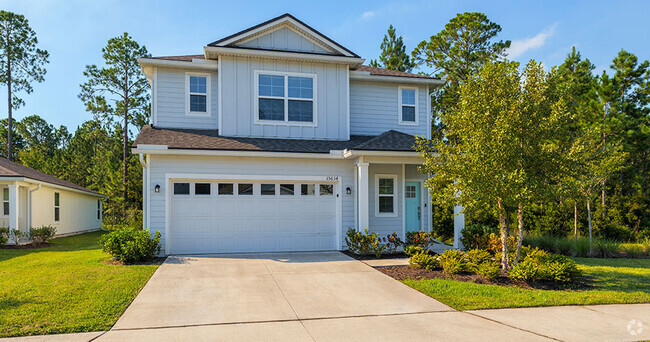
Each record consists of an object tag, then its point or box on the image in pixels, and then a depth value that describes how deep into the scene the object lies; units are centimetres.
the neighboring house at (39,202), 1459
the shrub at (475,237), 1155
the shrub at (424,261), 906
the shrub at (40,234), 1462
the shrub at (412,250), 982
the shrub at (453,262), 849
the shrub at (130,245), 957
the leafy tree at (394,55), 2394
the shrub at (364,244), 1066
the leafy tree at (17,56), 2519
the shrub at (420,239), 1078
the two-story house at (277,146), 1105
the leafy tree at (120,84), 2750
